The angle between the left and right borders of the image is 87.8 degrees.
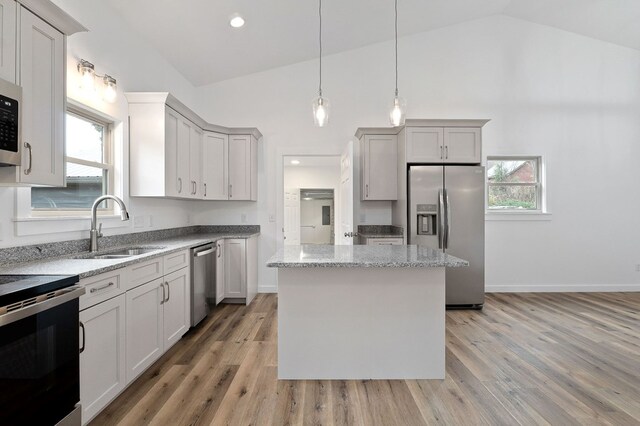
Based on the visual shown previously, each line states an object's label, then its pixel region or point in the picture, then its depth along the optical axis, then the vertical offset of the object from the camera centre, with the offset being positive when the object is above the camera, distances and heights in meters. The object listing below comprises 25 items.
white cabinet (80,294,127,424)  1.73 -0.79
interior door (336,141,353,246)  3.97 +0.27
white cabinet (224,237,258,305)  4.11 -0.67
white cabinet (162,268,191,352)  2.65 -0.79
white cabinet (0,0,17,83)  1.57 +0.84
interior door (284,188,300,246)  8.27 +0.00
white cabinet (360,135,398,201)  4.43 +0.66
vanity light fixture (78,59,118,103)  2.45 +1.04
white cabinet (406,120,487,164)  4.09 +0.87
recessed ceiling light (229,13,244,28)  3.38 +2.02
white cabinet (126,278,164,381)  2.15 -0.77
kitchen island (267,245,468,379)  2.31 -0.76
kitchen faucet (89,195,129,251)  2.44 -0.09
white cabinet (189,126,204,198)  3.85 +0.63
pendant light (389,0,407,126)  2.55 +0.80
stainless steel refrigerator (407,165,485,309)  4.02 -0.04
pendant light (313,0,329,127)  2.47 +0.78
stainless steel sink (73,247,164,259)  2.35 -0.30
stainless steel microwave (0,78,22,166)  1.54 +0.44
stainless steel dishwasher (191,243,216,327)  3.20 -0.66
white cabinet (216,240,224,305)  3.83 -0.66
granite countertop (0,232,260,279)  1.69 -0.28
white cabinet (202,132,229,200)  4.20 +0.63
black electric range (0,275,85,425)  1.22 -0.55
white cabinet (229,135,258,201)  4.45 +0.65
